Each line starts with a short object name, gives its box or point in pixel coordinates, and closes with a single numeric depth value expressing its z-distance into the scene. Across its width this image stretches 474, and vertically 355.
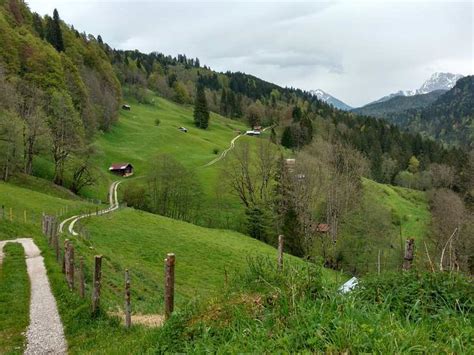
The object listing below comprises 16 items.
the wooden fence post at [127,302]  11.97
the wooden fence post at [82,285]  15.18
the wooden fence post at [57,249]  23.26
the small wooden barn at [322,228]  63.41
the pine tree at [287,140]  142.12
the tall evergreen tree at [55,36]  115.88
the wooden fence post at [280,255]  9.65
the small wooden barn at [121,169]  91.44
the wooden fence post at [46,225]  32.46
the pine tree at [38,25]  125.11
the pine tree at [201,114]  157.25
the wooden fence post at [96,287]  13.04
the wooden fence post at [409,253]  9.88
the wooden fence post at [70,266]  16.81
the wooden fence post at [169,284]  10.65
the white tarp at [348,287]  8.58
